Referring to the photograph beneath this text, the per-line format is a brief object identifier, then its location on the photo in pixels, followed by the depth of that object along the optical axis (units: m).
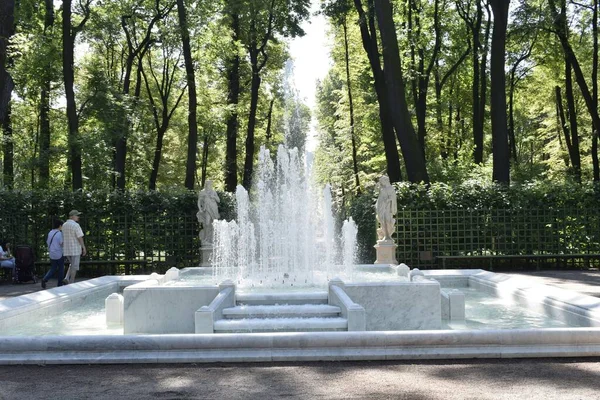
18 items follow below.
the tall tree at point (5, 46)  17.50
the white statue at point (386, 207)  18.25
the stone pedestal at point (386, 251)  18.33
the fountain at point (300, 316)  7.11
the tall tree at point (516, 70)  33.03
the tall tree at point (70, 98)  21.58
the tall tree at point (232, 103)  28.62
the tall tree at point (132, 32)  28.42
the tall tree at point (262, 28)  29.17
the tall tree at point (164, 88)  31.02
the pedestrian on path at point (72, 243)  14.20
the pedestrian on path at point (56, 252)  14.20
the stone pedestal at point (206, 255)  18.52
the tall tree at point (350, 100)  34.53
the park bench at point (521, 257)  18.50
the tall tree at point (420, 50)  27.83
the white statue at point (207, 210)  18.64
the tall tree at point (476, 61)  28.56
